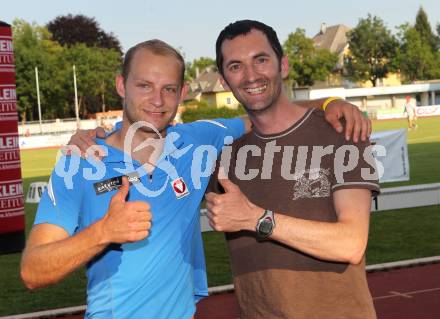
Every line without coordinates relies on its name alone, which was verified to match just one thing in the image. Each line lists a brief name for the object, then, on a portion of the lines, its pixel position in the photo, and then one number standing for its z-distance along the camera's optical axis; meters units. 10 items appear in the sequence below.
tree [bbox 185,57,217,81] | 111.38
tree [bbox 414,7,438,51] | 118.93
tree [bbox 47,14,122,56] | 83.94
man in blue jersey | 2.96
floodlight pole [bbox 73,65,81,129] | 67.22
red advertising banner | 11.88
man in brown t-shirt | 2.92
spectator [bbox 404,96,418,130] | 38.53
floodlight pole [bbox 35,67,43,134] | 66.55
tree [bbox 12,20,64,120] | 70.31
